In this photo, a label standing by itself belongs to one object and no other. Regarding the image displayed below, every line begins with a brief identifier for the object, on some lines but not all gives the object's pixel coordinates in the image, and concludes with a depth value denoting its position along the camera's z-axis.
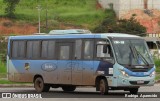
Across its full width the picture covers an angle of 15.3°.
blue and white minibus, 24.66
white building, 109.50
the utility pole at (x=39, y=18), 94.55
